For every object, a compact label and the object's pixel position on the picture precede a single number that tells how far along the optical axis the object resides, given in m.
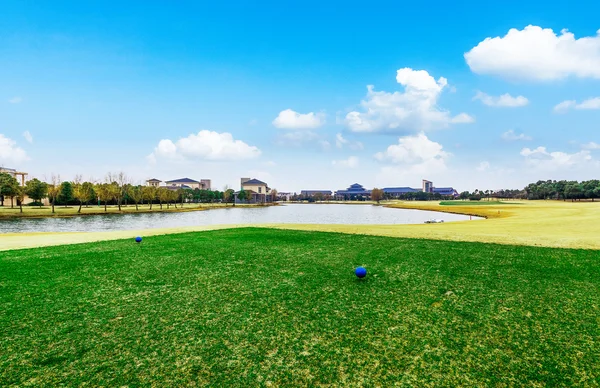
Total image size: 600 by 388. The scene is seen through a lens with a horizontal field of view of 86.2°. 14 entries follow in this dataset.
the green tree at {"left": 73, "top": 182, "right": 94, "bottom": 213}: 81.00
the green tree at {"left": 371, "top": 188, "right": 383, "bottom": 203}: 195.00
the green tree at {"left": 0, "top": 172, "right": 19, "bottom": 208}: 71.06
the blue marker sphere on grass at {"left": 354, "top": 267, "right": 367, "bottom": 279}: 9.77
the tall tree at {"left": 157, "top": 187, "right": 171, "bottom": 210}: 108.25
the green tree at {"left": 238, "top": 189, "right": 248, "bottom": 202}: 173.62
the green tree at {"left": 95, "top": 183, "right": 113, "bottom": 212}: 82.62
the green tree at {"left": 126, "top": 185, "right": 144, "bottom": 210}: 101.19
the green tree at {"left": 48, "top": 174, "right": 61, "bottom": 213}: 79.38
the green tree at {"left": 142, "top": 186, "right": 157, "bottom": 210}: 106.25
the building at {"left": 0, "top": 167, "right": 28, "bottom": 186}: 119.50
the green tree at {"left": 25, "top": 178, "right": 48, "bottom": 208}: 81.44
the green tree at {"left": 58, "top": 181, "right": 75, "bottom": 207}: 91.50
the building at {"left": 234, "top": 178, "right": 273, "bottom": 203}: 184.88
